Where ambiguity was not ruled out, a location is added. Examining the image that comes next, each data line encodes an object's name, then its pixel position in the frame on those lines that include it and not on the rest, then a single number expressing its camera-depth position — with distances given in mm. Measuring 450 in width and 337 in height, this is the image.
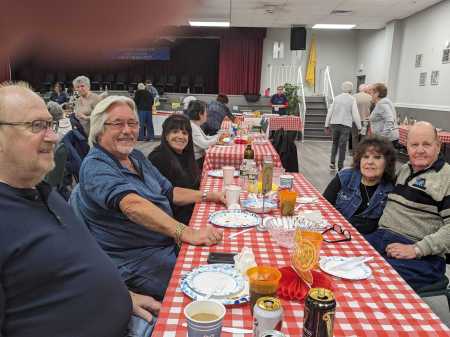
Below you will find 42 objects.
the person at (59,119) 4363
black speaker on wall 9844
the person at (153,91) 9560
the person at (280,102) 9828
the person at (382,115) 5289
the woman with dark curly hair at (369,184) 1887
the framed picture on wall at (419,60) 7493
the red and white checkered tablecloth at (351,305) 860
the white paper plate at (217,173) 2469
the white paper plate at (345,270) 1101
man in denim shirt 1369
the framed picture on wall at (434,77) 6781
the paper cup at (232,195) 1737
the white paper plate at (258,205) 1685
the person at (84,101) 4958
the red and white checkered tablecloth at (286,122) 8477
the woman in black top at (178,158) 2273
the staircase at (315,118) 10070
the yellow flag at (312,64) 11461
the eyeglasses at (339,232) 1393
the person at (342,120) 5859
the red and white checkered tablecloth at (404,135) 5250
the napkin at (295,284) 962
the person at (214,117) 5621
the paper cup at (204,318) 735
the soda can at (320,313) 706
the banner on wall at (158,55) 12604
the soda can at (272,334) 683
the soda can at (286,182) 1897
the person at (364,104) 6898
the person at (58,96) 8597
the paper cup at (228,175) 2105
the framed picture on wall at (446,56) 6391
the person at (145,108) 8430
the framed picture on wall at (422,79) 7270
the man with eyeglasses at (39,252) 882
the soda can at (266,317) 726
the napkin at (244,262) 1086
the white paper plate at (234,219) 1503
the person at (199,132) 3615
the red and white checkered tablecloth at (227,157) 3162
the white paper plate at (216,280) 980
